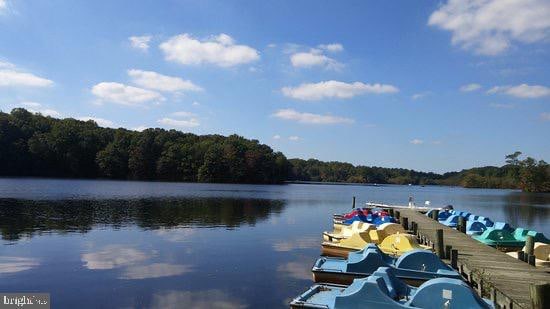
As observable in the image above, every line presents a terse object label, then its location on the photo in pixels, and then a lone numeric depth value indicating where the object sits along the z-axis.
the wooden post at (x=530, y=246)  18.88
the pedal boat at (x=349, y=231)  24.31
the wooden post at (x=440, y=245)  19.66
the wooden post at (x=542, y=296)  9.39
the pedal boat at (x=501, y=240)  24.31
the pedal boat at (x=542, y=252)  19.09
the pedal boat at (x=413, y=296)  10.58
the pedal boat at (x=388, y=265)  15.39
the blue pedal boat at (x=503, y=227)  26.47
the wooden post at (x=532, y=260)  16.78
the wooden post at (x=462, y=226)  28.76
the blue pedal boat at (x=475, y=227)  29.34
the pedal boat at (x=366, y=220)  32.97
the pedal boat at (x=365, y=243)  19.98
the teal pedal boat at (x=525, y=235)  23.97
